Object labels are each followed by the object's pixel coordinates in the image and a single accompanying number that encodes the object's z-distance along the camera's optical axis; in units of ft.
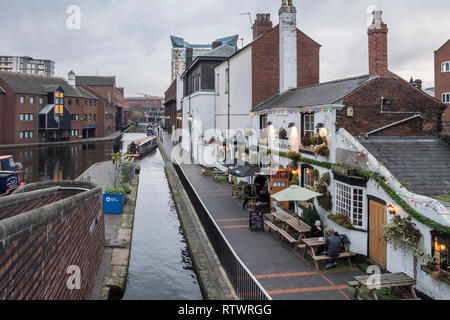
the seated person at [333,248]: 35.73
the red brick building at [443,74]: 126.72
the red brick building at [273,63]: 80.59
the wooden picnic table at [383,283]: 27.50
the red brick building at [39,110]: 179.52
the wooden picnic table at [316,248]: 35.41
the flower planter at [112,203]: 58.90
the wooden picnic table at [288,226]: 40.50
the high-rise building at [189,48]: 190.29
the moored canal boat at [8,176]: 62.90
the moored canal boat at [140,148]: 144.79
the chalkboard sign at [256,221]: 47.40
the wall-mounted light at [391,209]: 32.89
